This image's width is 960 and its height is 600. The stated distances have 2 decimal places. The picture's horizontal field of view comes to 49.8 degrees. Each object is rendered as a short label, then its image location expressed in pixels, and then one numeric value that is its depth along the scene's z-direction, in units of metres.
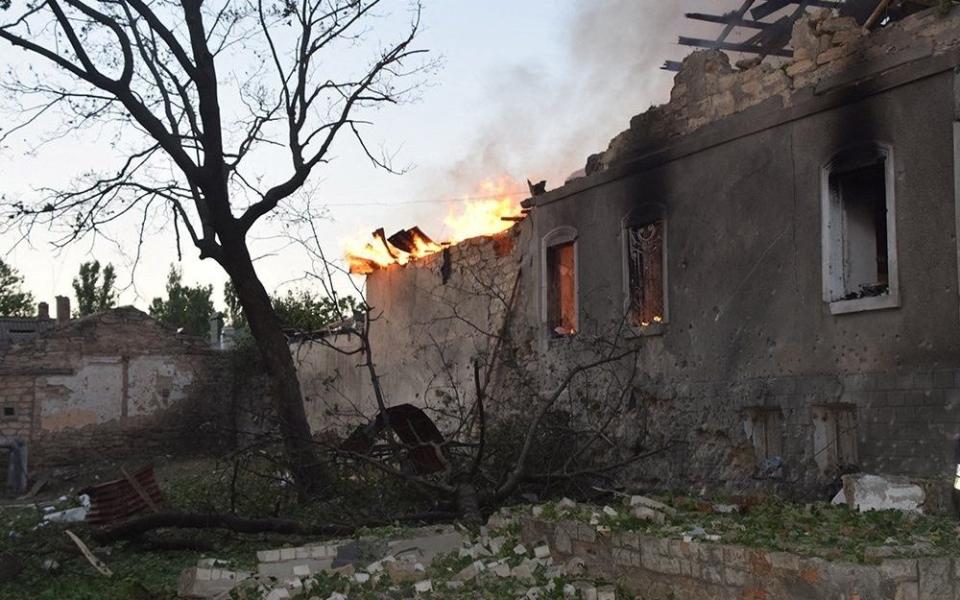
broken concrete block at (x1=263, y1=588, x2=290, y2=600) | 6.84
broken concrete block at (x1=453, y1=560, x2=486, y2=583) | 6.95
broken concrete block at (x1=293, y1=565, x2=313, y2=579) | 7.38
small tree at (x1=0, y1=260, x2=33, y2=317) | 47.06
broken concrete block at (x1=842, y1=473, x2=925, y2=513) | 8.74
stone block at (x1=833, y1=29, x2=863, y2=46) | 10.07
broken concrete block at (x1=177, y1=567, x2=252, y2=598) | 7.42
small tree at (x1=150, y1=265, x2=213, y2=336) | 45.38
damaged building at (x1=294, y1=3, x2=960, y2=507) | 9.13
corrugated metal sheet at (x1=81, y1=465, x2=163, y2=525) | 11.64
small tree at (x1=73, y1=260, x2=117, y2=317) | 46.34
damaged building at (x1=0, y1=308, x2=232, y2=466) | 21.81
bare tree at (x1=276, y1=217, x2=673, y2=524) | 10.06
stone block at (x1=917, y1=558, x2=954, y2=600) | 5.46
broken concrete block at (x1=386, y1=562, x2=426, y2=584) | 7.14
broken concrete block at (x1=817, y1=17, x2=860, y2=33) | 10.20
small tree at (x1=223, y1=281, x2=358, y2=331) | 22.86
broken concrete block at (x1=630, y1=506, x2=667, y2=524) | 7.13
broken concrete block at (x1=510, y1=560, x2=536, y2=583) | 6.95
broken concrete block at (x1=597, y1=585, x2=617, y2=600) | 6.54
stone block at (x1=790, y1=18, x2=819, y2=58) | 10.49
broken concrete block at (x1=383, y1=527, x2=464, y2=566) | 7.80
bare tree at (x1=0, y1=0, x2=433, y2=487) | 14.47
